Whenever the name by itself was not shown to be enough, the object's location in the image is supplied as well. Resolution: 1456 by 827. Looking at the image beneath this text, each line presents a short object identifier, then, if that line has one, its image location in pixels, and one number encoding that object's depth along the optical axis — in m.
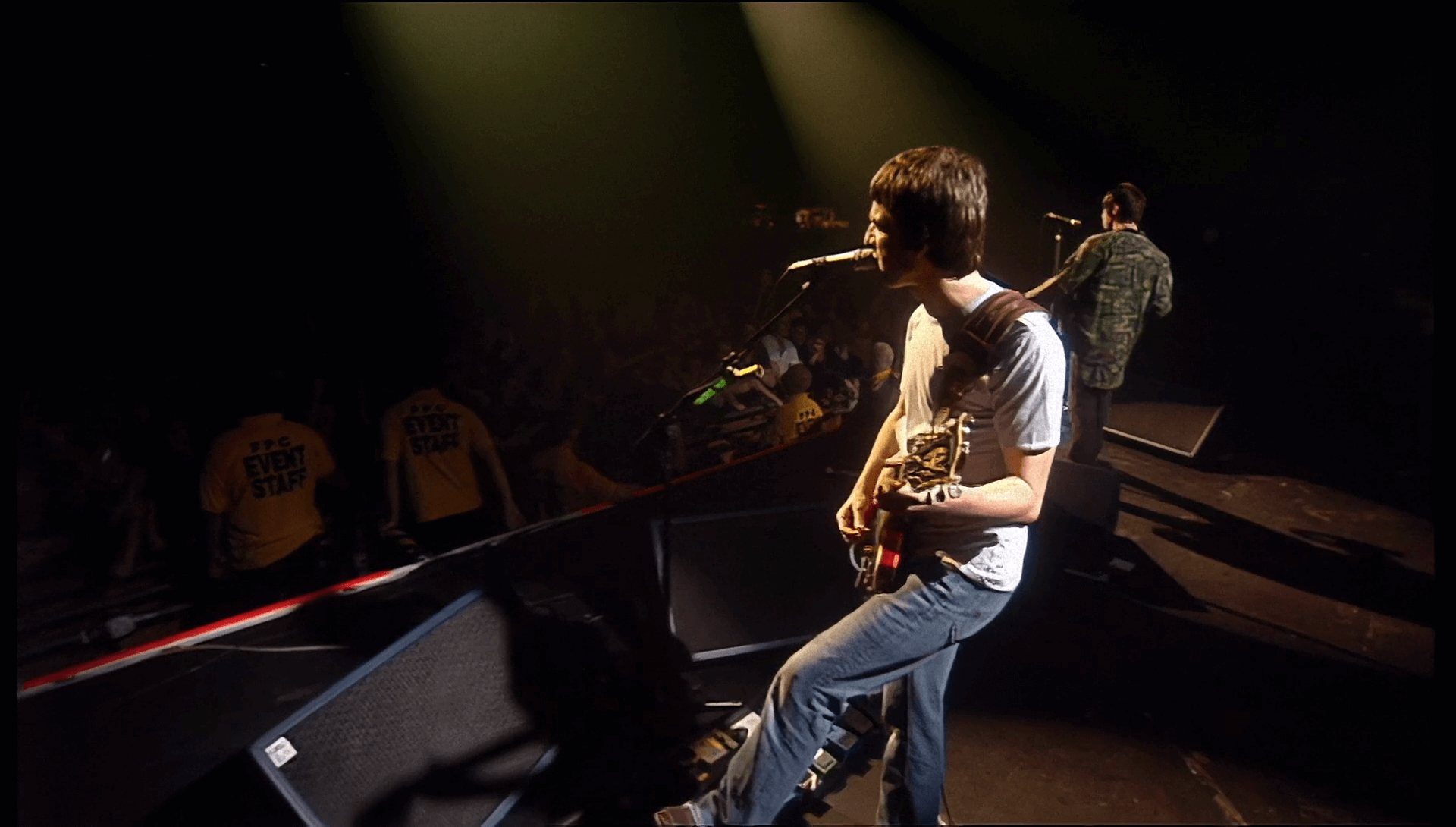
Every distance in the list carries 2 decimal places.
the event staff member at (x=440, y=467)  3.55
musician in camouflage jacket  2.40
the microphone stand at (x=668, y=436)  2.27
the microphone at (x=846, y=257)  1.78
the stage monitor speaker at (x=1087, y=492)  2.58
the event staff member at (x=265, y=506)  3.24
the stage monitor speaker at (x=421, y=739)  1.72
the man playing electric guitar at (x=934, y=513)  1.49
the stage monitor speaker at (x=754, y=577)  2.43
